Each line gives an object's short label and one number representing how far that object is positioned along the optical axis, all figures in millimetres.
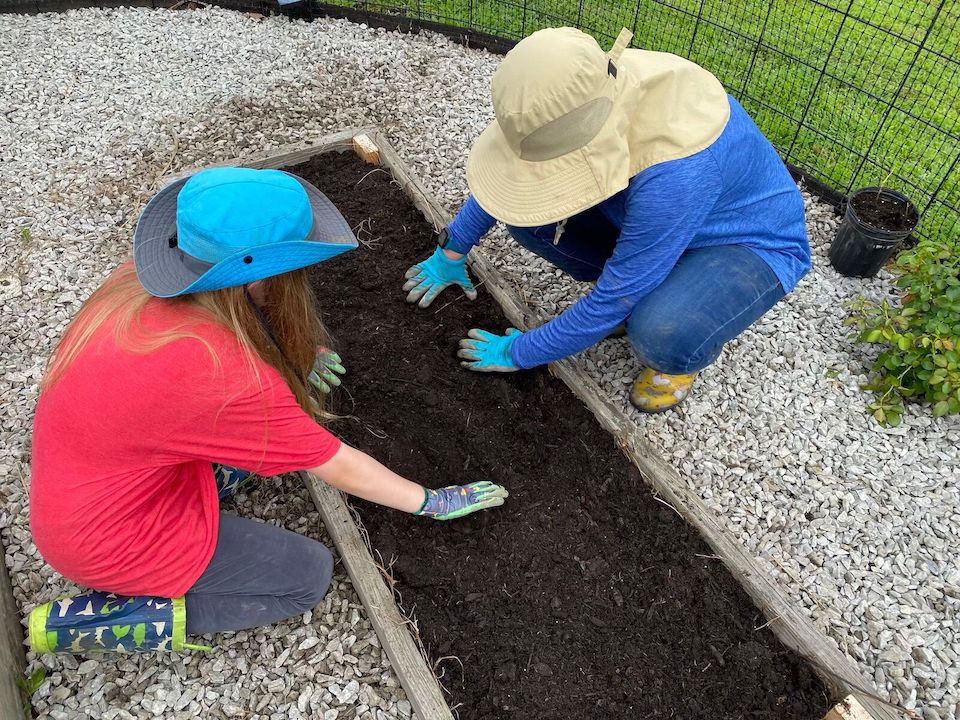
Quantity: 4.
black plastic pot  2820
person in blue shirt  1573
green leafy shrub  2352
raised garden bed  1801
